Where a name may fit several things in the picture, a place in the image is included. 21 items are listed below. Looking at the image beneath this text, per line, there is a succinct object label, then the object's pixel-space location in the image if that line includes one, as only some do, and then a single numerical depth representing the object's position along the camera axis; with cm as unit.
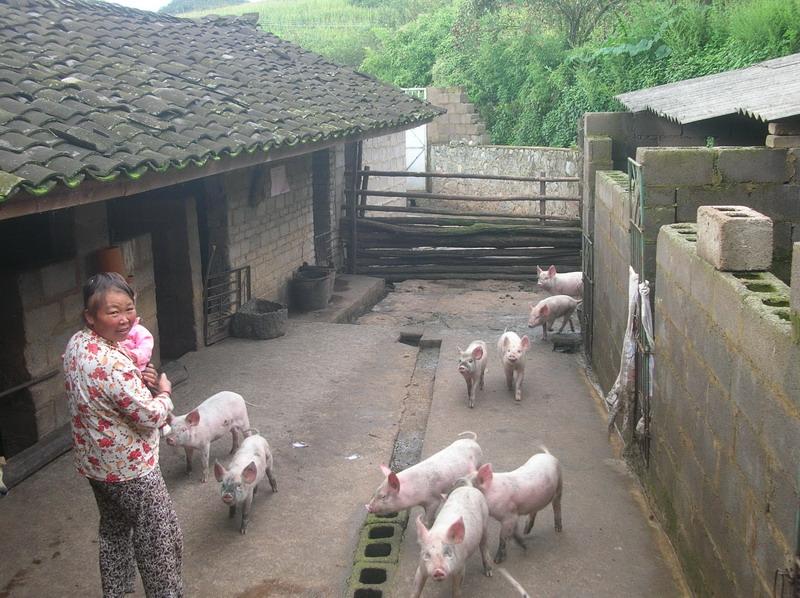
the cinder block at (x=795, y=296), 315
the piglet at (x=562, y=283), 1152
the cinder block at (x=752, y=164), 629
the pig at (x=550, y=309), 1022
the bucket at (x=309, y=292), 1184
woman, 377
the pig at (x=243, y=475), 545
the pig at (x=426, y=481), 520
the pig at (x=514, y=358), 820
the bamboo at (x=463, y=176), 1485
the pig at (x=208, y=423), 621
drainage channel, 495
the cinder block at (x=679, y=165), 625
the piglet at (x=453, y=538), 438
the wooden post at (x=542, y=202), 1507
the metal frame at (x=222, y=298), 993
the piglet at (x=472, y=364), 796
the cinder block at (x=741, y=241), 423
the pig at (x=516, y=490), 512
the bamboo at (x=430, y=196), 1462
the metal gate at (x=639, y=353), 615
